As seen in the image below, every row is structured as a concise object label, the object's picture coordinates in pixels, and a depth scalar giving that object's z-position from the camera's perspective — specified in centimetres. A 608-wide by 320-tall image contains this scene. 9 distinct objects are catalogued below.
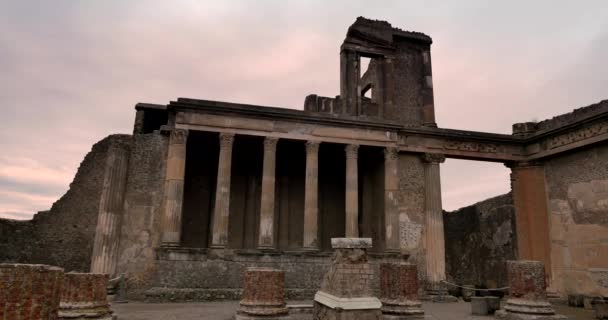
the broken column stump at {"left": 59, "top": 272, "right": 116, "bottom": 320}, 755
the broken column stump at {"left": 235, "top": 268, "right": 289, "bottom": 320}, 838
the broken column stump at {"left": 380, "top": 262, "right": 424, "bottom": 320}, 883
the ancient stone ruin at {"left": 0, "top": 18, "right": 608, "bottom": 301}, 1317
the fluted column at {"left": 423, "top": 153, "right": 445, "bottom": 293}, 1496
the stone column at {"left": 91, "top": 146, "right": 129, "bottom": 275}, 1297
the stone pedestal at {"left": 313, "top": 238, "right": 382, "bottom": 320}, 700
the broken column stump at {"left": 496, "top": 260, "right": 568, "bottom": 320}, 932
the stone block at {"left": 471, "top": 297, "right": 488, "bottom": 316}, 1094
